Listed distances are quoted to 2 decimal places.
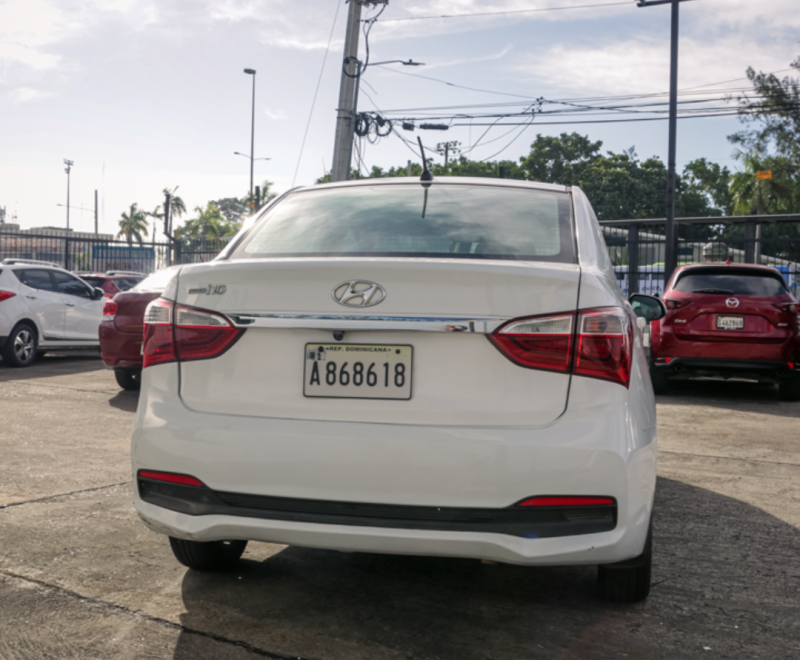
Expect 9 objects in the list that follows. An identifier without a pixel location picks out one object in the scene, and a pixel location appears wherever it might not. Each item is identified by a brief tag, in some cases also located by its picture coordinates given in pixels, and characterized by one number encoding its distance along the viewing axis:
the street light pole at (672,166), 18.86
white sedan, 2.62
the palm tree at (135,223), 92.75
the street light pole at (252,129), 48.90
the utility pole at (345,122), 16.16
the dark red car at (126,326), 9.17
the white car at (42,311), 12.22
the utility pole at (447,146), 61.72
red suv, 9.55
